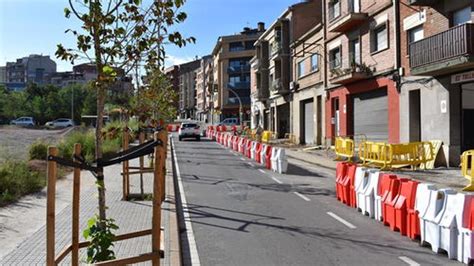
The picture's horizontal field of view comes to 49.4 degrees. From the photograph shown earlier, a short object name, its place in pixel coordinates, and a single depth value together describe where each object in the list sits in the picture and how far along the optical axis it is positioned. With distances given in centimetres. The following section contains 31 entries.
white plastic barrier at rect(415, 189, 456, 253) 729
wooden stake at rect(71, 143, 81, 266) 495
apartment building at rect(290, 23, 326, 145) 3659
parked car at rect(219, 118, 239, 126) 9282
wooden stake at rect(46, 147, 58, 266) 428
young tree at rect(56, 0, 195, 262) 507
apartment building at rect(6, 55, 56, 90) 18838
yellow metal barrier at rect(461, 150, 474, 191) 1354
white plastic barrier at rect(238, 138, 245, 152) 3084
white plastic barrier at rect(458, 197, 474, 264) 659
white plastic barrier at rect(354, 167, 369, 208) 1066
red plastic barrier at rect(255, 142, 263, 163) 2430
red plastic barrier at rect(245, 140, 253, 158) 2745
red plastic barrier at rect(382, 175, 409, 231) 890
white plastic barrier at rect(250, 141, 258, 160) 2576
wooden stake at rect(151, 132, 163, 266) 455
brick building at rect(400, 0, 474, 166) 1814
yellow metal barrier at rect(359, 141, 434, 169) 1941
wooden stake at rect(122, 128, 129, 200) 1190
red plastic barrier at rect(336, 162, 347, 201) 1230
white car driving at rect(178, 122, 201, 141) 4838
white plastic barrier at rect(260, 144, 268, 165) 2272
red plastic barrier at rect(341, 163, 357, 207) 1154
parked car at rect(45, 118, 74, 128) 7375
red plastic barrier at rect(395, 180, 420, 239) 815
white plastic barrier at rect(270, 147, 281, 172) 2023
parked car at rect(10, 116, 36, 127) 7518
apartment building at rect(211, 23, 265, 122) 10794
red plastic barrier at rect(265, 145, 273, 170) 2138
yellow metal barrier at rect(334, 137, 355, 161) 2331
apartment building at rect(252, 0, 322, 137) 4572
